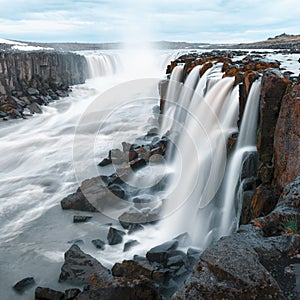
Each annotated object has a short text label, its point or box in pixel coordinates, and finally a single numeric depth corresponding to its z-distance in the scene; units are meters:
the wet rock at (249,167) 8.24
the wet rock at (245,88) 9.44
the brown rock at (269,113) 7.57
